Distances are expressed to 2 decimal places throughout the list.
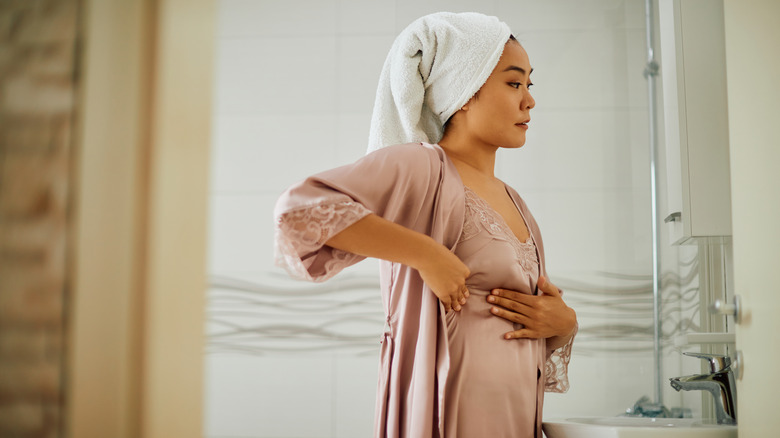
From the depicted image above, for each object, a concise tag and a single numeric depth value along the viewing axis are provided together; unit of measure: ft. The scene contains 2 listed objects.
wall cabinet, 4.96
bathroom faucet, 4.48
